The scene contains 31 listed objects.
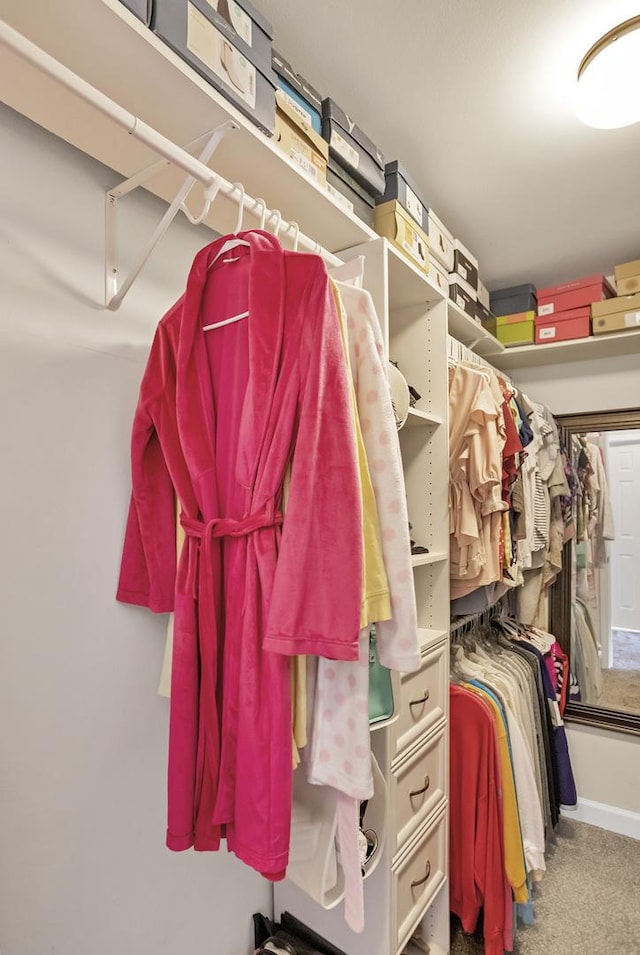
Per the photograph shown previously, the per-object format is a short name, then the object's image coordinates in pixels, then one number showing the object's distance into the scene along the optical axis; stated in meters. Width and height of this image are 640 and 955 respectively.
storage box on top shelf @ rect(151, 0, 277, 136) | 0.78
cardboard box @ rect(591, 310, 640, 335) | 2.08
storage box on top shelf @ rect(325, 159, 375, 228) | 1.28
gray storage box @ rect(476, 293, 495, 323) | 2.20
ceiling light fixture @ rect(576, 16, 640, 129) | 1.14
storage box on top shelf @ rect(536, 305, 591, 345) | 2.21
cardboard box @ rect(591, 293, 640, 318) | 2.08
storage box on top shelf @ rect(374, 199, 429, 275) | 1.44
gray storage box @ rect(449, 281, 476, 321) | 1.92
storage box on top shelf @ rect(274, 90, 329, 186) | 1.09
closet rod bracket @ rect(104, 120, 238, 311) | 0.85
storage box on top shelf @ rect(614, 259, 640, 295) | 2.09
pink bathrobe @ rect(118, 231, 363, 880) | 0.78
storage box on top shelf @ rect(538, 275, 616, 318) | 2.18
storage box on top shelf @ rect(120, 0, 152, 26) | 0.72
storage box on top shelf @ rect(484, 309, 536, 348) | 2.33
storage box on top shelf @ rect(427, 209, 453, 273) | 1.70
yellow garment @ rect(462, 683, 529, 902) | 1.54
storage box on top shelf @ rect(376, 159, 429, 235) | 1.45
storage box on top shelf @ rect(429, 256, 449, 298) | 1.69
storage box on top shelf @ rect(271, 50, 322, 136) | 1.10
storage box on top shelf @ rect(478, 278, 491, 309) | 2.23
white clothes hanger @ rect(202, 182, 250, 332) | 0.91
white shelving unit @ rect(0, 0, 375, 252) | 0.72
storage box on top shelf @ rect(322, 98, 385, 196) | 1.24
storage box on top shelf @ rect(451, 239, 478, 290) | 1.94
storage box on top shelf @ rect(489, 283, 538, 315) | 2.35
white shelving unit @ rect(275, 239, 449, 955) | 1.26
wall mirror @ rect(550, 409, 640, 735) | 2.41
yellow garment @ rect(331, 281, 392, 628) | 0.82
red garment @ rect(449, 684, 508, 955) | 1.53
